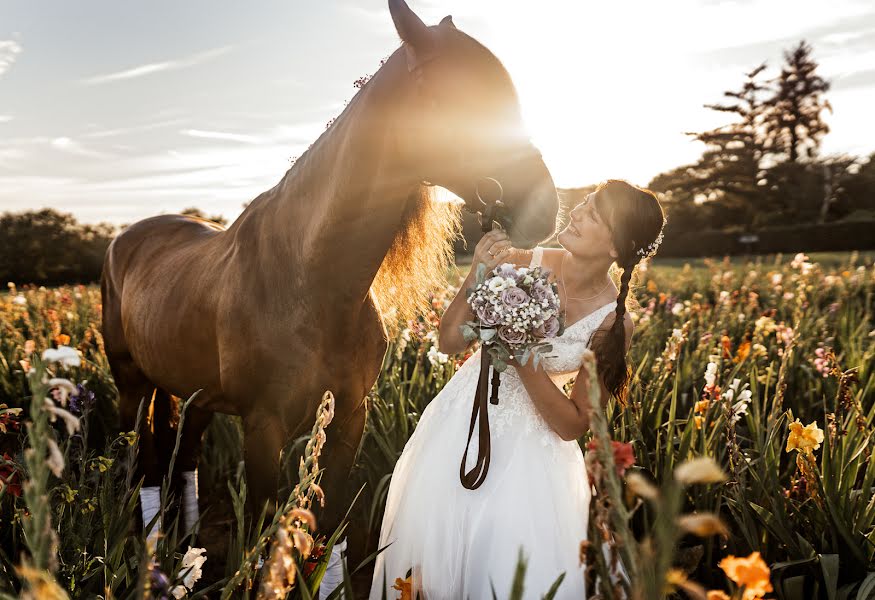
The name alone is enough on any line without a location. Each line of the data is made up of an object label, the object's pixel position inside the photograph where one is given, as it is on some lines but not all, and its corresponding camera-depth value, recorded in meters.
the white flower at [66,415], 0.76
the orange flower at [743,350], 3.56
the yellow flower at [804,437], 2.24
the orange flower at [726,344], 3.80
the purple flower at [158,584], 1.24
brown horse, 2.21
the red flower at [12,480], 2.13
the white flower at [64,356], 0.93
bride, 2.12
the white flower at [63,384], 0.82
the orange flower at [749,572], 0.94
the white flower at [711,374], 2.73
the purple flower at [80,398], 2.65
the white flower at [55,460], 0.76
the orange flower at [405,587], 1.96
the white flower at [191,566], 1.55
